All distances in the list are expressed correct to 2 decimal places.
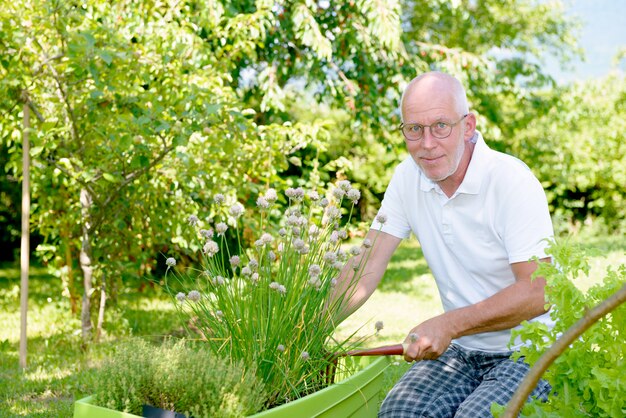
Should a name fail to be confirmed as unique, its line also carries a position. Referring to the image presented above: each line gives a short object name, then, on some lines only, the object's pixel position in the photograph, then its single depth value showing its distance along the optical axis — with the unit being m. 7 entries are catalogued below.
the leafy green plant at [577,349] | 1.67
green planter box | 1.62
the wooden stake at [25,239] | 3.94
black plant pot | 1.59
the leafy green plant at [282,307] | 1.95
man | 2.22
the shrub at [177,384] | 1.61
